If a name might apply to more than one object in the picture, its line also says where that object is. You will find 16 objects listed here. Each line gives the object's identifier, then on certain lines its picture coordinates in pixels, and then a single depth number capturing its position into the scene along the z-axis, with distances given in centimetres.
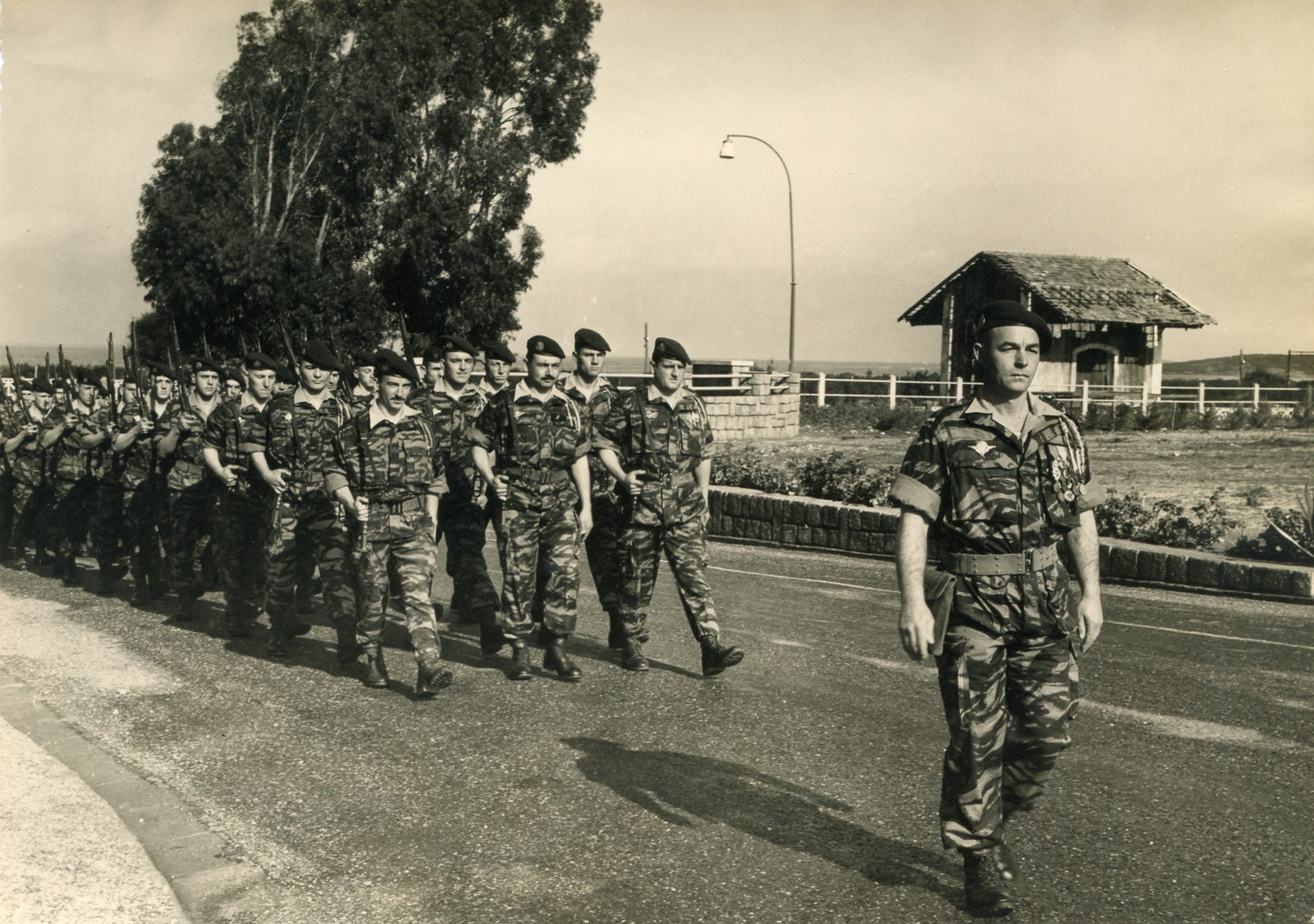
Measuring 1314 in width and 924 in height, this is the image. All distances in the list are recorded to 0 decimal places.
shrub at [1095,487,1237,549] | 1207
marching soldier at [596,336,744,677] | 779
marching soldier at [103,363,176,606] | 1069
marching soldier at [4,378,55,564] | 1316
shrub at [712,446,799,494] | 1617
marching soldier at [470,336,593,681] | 789
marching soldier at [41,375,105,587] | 1210
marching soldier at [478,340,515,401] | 981
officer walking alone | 435
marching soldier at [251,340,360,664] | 859
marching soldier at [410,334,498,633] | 876
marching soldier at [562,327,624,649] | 856
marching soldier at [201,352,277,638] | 915
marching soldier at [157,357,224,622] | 1012
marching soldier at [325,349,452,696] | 753
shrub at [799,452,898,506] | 1470
